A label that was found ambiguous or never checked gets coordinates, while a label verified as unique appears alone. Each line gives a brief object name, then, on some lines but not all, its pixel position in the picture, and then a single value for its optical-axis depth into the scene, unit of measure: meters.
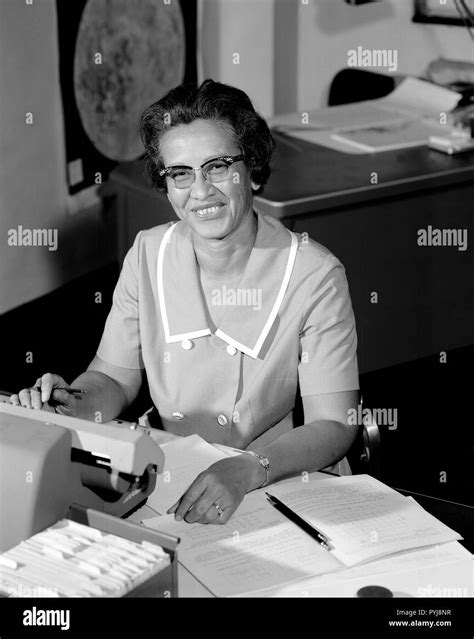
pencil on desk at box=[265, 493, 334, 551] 1.55
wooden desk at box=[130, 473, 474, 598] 1.44
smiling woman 2.01
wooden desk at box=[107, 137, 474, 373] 3.49
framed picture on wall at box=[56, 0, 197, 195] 4.66
